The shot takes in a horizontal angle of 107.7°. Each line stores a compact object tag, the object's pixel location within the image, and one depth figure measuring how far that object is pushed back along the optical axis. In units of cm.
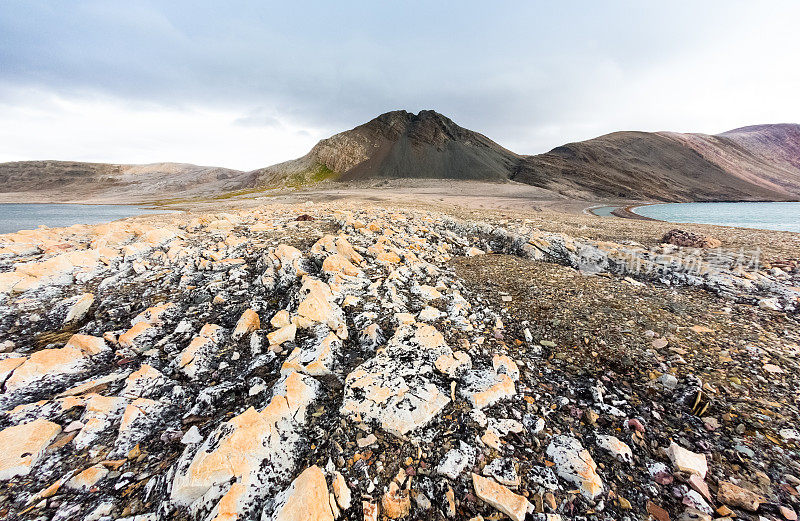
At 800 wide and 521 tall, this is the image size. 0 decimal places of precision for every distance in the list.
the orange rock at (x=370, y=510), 212
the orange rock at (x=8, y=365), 333
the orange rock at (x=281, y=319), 423
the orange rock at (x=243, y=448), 222
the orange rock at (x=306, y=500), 205
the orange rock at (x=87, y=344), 384
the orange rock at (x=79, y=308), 476
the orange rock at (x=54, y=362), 329
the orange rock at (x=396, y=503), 218
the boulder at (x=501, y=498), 214
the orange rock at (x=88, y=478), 228
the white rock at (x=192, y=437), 264
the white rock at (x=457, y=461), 241
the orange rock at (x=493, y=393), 305
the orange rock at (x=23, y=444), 237
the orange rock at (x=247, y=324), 423
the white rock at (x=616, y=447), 258
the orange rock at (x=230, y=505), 207
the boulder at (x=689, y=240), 895
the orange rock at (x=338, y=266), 575
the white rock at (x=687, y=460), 243
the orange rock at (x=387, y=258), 662
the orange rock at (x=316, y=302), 438
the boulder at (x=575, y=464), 234
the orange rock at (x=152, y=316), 454
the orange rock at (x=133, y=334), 407
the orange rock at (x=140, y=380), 323
